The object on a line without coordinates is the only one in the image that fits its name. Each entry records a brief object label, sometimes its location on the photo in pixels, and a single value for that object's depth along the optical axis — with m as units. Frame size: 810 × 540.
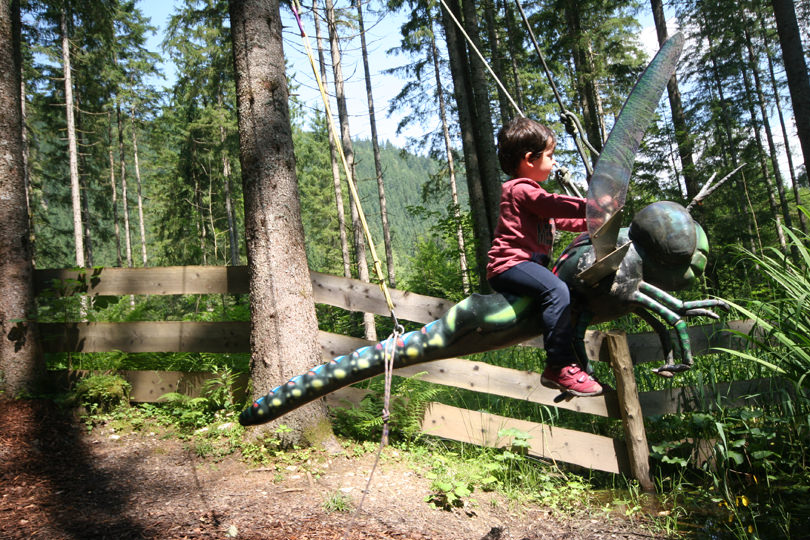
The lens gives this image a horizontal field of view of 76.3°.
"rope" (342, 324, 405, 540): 1.57
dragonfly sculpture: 1.57
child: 1.69
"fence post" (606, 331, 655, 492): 4.06
